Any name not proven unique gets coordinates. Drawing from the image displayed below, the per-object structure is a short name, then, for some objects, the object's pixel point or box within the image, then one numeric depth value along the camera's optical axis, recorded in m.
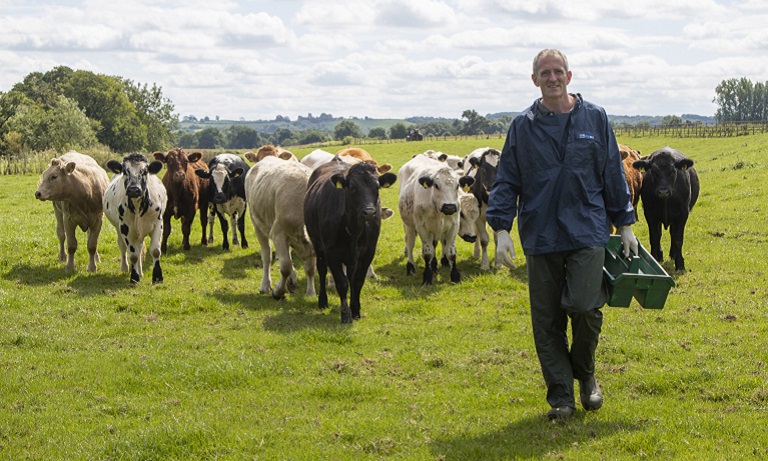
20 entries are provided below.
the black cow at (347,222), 10.93
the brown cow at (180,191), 17.62
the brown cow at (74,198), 14.90
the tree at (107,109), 94.44
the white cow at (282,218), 12.49
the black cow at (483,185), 15.60
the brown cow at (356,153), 18.33
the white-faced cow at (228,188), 17.86
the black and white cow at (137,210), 13.66
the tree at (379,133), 129.88
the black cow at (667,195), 14.30
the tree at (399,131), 121.81
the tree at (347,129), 149.62
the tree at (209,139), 164.50
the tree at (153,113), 102.44
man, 6.47
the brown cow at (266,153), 18.56
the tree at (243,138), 167.50
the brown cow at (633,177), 16.22
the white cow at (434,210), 13.66
